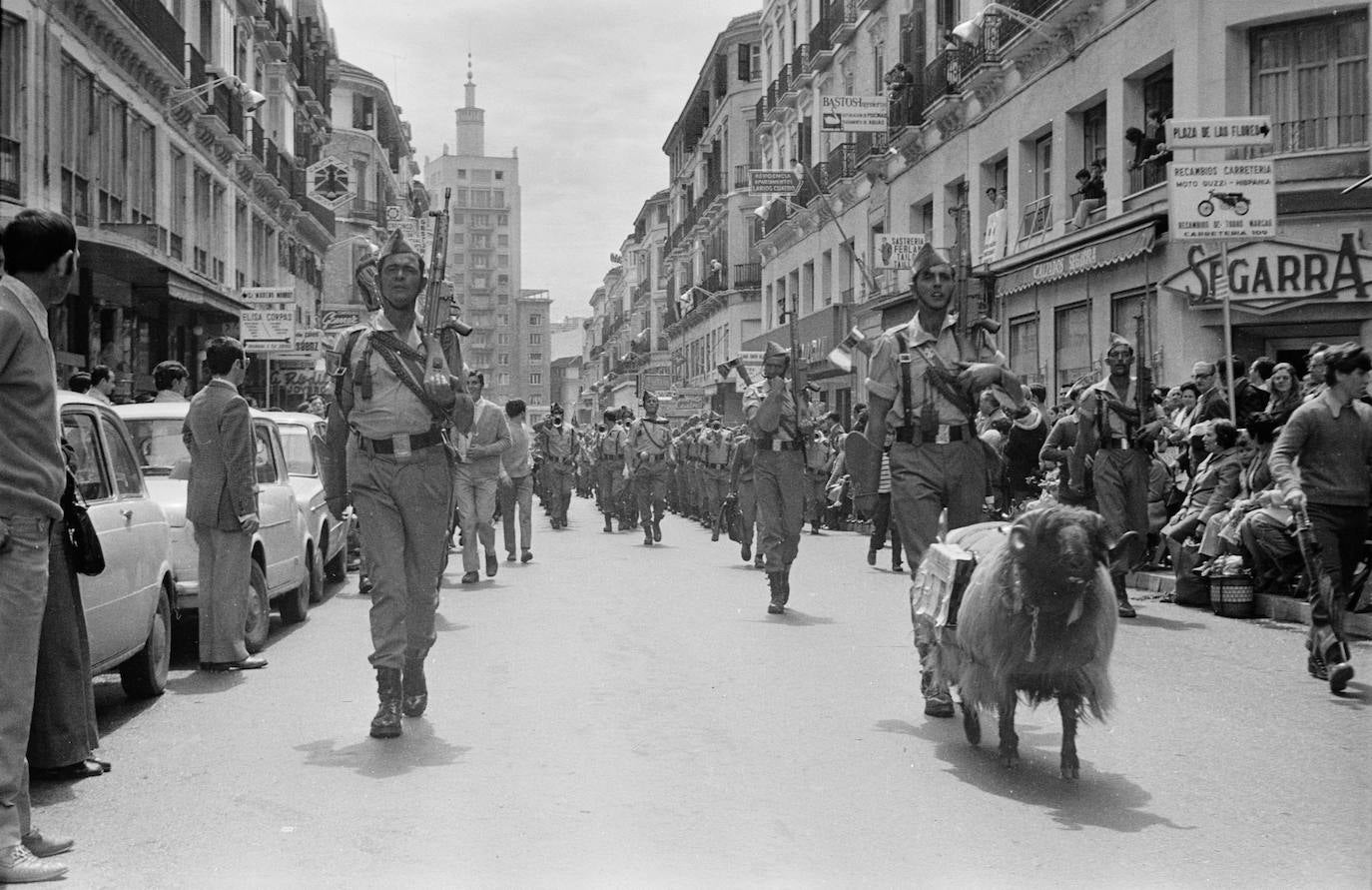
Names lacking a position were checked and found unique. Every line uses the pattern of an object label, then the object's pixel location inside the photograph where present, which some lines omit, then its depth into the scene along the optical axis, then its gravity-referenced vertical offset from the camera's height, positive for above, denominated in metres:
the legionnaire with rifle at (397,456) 6.89 -0.06
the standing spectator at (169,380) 14.12 +0.58
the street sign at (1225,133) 13.79 +2.72
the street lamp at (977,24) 25.82 +7.14
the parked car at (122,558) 7.00 -0.55
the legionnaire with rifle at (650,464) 21.52 -0.32
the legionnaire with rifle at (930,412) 7.43 +0.14
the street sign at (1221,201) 13.77 +2.11
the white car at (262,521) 9.34 -0.51
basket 11.94 -1.19
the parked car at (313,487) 12.55 -0.36
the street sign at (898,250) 32.84 +4.01
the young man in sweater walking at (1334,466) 8.27 -0.14
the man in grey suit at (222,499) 8.91 -0.32
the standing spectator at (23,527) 4.61 -0.25
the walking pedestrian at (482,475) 14.99 -0.32
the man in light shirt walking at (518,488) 17.55 -0.52
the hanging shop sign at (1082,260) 21.25 +2.69
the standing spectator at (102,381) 13.80 +0.56
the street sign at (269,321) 24.39 +1.93
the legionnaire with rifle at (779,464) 11.96 -0.18
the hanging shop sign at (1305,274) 18.73 +1.99
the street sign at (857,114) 34.09 +7.13
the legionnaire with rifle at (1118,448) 11.62 -0.06
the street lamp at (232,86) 30.12 +7.29
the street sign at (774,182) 41.19 +6.89
